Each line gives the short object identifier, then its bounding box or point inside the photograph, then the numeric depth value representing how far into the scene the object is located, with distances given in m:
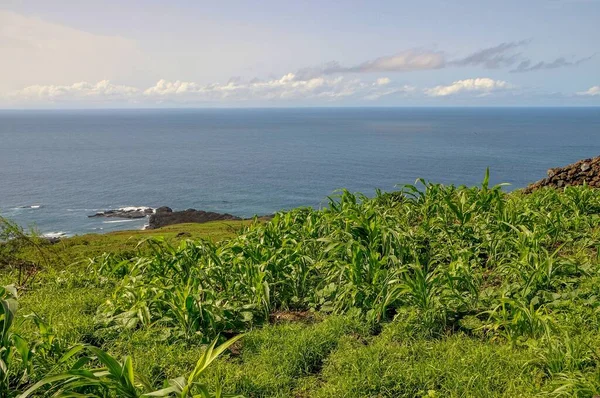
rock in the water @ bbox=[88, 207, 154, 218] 66.25
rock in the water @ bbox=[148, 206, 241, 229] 58.78
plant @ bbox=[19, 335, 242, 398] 3.06
